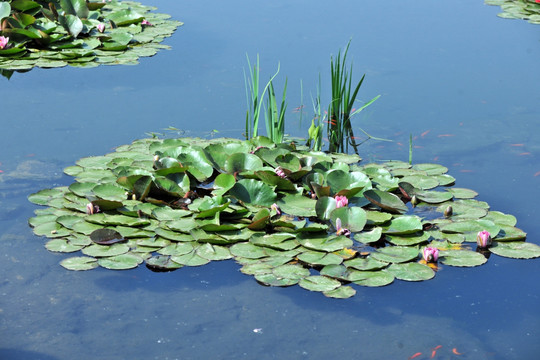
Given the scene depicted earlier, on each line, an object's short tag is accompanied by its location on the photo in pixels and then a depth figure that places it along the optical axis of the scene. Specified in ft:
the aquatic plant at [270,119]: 30.96
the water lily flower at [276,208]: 25.33
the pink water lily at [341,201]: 25.13
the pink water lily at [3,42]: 43.52
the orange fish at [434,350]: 18.97
